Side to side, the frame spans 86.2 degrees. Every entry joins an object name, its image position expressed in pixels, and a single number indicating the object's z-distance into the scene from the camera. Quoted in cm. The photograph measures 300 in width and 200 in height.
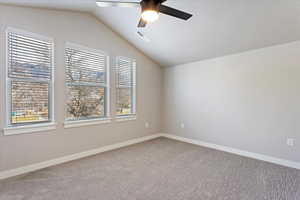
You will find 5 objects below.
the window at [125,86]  403
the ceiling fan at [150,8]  182
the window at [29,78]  251
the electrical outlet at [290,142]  292
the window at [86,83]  320
